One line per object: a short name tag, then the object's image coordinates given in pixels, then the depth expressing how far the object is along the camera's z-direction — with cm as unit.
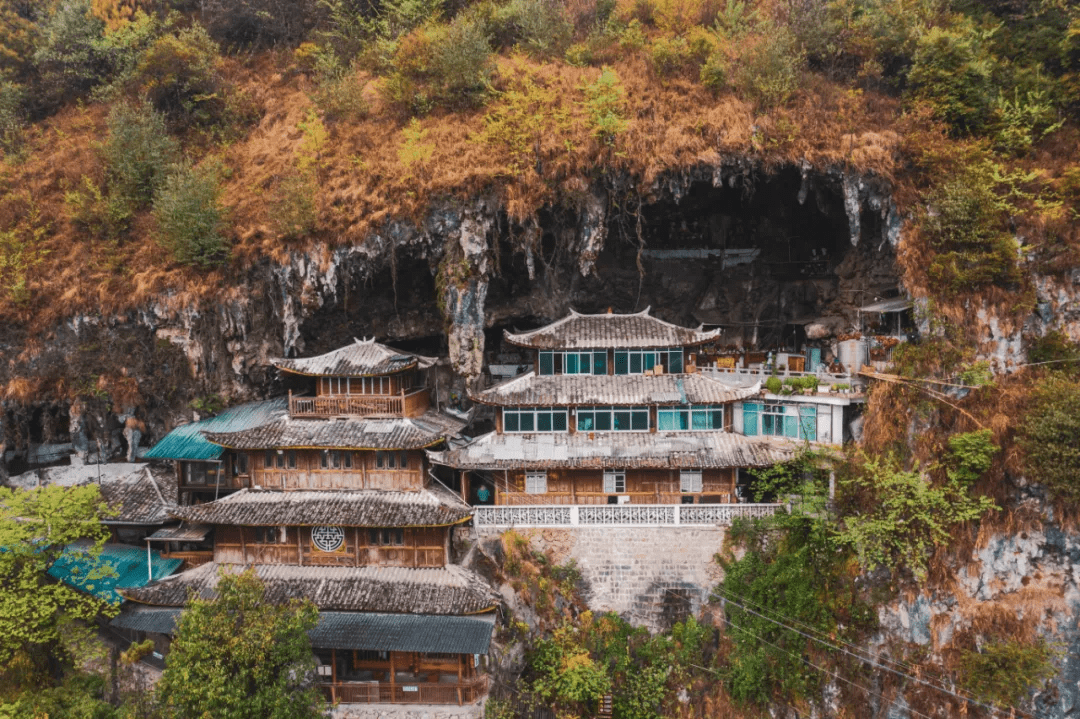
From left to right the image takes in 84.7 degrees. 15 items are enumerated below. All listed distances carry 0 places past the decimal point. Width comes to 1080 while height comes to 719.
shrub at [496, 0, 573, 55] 2844
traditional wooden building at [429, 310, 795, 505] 2369
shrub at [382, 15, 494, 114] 2625
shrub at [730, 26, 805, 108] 2452
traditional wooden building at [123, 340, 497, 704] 2064
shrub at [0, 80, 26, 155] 3041
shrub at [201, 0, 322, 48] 3356
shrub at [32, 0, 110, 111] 3145
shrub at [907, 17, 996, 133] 2280
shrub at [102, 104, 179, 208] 2698
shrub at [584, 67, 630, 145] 2428
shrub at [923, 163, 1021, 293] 2042
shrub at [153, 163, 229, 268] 2450
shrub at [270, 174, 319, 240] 2425
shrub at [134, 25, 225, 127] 2995
